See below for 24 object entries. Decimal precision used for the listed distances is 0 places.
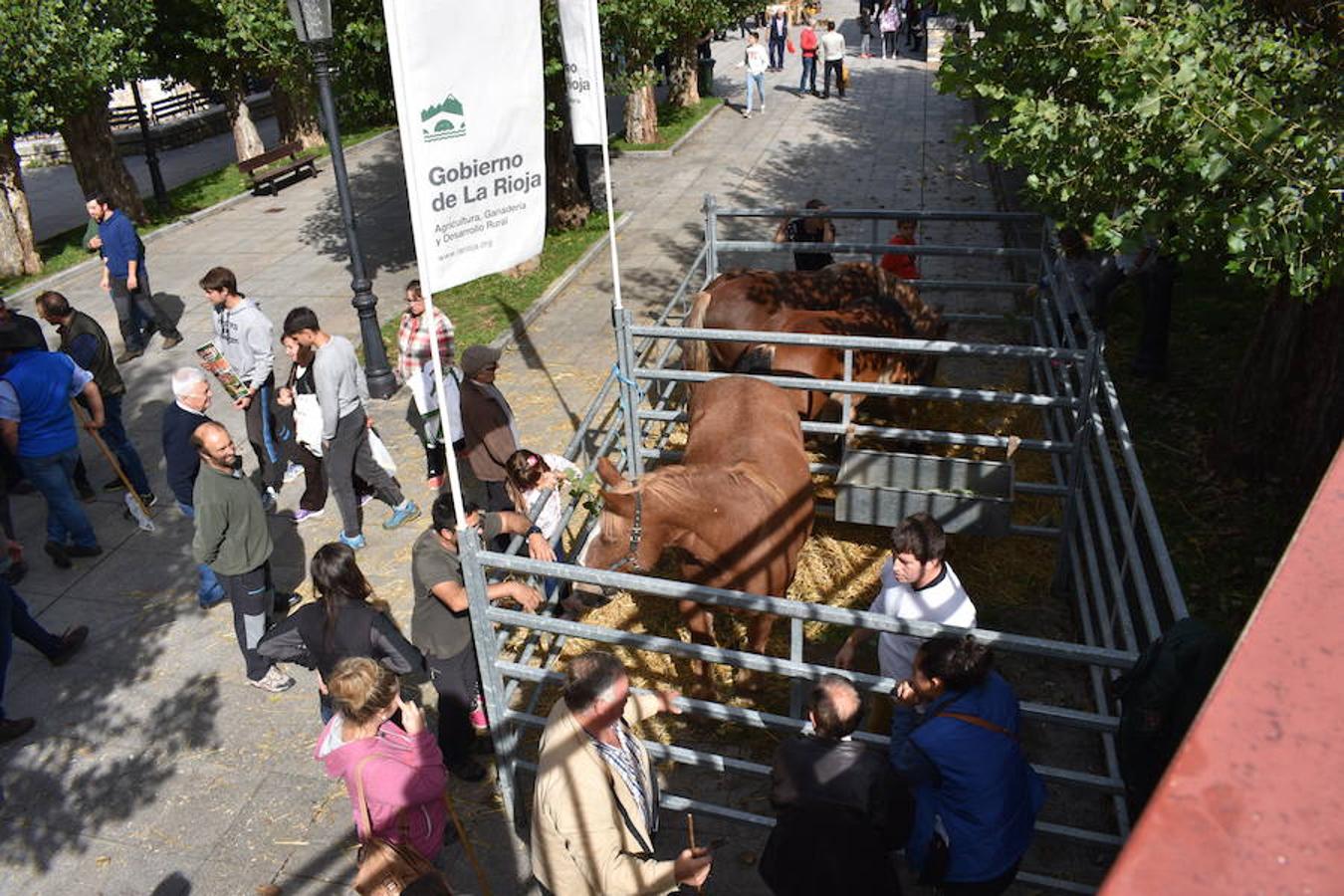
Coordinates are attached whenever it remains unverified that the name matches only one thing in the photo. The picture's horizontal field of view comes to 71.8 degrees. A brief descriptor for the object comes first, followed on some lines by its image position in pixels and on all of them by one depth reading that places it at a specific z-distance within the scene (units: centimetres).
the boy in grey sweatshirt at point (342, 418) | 742
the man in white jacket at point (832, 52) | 2386
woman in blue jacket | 358
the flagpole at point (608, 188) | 685
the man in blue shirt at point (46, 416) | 733
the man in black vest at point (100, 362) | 837
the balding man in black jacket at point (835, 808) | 343
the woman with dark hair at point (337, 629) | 479
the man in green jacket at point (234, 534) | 594
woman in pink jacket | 404
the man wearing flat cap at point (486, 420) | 695
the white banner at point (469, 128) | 415
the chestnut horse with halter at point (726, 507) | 492
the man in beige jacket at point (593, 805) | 358
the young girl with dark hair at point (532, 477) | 564
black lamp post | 909
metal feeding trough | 633
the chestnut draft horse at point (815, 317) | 795
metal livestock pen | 409
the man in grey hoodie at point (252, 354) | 809
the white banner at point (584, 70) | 698
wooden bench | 1956
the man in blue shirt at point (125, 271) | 1112
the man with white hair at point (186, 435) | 686
